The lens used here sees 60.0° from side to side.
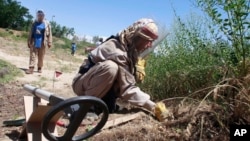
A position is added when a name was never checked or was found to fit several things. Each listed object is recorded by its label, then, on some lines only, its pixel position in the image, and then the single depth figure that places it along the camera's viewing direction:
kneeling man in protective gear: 1.73
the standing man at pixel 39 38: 4.45
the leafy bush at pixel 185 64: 1.73
